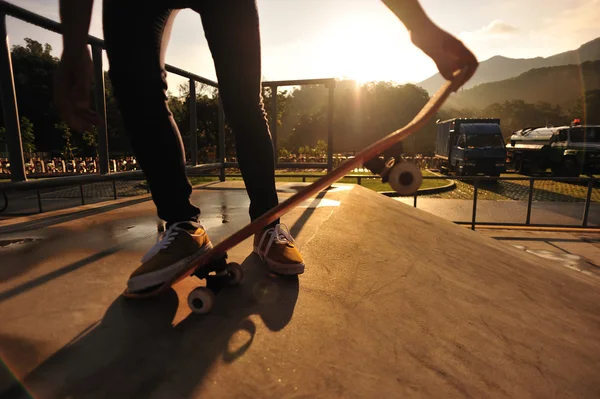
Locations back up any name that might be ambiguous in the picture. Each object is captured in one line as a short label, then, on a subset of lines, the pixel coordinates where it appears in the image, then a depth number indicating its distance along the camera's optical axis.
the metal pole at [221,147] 4.84
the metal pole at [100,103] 2.64
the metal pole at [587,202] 6.17
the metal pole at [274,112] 4.34
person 1.19
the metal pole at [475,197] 6.21
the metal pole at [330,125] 4.38
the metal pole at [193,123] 4.12
